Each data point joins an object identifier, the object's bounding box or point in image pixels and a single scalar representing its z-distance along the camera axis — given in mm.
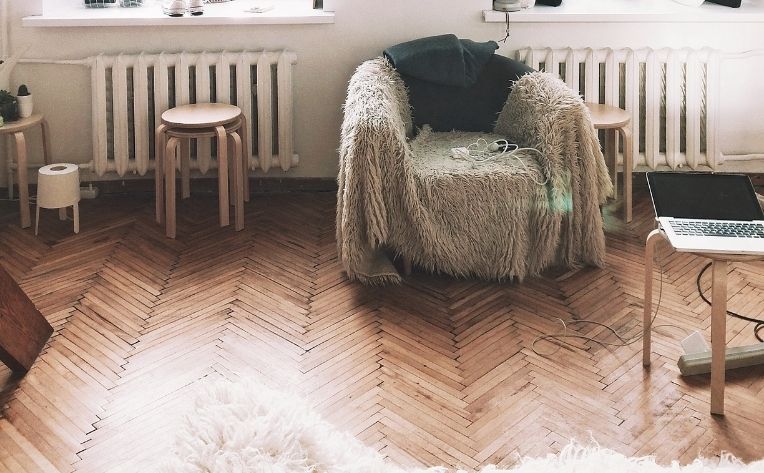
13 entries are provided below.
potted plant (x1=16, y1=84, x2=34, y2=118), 4070
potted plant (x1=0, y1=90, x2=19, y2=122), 4020
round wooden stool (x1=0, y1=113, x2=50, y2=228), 3951
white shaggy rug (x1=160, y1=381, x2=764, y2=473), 2172
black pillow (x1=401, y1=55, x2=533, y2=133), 3926
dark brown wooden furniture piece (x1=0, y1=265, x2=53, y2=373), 2814
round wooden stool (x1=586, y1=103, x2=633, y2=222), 3955
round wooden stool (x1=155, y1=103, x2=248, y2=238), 3871
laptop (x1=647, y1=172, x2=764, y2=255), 2577
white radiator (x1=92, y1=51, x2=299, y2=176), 4207
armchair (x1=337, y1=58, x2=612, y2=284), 3377
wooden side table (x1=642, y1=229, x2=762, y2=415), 2521
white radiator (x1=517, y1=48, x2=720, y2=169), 4301
